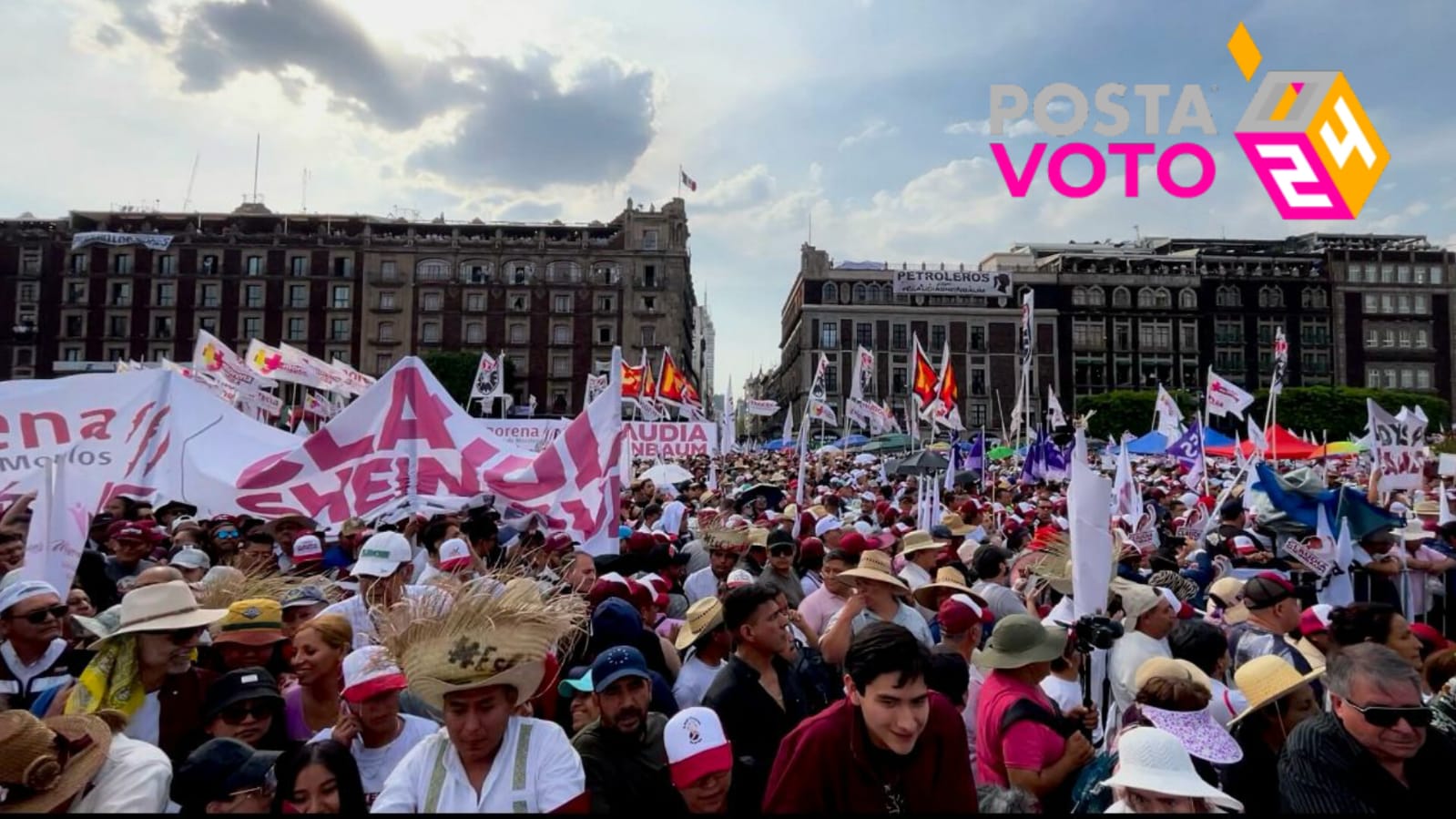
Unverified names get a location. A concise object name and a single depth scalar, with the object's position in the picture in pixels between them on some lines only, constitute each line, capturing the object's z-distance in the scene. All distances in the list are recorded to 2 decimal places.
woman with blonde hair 3.80
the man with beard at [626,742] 3.26
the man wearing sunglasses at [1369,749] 2.82
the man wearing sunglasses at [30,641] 3.95
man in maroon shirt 2.69
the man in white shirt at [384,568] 5.33
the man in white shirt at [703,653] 4.47
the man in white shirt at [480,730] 2.64
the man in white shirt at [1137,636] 4.14
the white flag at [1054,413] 29.83
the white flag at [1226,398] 21.95
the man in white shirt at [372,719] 3.30
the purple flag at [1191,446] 17.20
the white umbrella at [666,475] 20.02
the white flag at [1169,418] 22.58
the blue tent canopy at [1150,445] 28.67
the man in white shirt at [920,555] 6.66
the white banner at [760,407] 30.34
